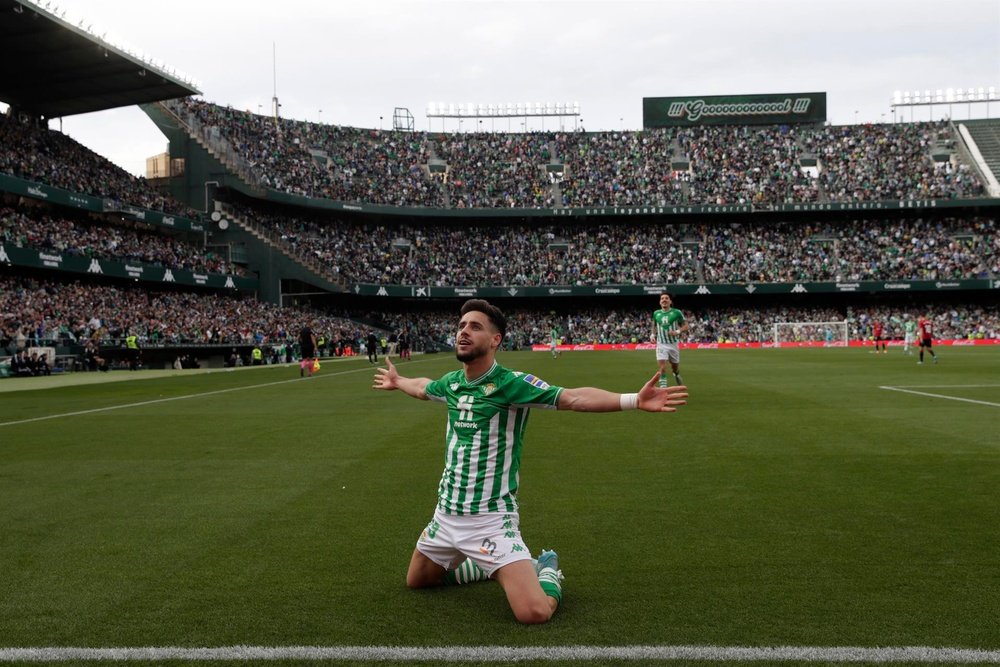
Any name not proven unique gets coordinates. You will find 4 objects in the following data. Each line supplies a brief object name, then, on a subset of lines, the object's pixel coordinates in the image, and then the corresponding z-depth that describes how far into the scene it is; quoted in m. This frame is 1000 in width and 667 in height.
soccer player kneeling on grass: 4.77
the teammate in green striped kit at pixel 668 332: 18.31
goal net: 60.78
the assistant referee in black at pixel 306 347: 29.53
